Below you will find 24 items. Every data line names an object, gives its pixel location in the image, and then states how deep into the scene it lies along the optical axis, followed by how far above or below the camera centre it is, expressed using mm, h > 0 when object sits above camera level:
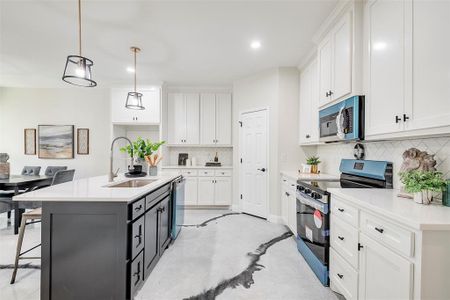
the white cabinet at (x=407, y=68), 1272 +569
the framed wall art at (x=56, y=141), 5227 +180
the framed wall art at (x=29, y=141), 5234 +179
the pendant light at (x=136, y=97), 3238 +786
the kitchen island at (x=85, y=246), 1622 -730
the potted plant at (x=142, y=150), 2936 -14
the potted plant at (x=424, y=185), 1364 -220
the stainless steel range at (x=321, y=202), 2020 -539
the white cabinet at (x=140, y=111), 4836 +848
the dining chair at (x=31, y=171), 4527 -468
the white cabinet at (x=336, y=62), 2117 +950
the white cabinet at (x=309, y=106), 3234 +701
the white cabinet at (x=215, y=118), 5051 +726
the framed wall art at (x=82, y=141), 5320 +187
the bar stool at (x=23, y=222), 2082 -711
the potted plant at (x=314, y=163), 3449 -219
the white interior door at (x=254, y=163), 4070 -268
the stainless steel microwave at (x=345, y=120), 2031 +305
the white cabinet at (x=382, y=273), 1136 -721
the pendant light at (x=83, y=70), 1933 +707
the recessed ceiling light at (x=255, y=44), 3049 +1501
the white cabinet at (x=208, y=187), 4785 -830
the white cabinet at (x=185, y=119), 5098 +708
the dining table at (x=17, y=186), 3237 -597
